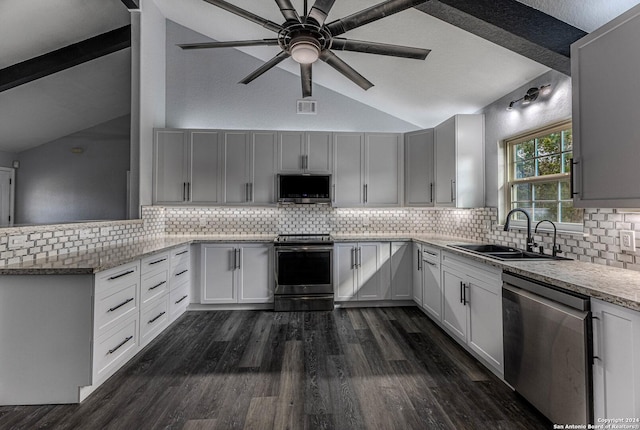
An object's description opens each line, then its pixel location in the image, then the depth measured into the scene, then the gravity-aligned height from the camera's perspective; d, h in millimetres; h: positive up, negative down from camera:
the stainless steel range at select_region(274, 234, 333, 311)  3533 -694
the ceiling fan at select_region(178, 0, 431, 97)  1659 +1165
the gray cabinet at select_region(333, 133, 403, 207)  3967 +689
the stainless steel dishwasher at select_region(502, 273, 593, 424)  1427 -730
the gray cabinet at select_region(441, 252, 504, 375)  2111 -741
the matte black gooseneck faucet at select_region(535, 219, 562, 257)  2208 -240
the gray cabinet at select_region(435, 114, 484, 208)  3305 +677
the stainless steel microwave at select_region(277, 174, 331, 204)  3814 +403
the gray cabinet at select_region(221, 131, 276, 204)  3871 +706
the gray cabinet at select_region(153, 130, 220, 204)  3811 +711
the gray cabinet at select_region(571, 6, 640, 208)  1448 +576
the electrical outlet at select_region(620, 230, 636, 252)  1771 -139
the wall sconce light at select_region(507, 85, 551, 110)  2432 +1085
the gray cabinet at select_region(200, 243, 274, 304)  3537 -691
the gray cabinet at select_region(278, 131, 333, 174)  3910 +920
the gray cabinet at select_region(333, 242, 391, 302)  3645 -667
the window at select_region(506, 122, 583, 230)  2414 +401
